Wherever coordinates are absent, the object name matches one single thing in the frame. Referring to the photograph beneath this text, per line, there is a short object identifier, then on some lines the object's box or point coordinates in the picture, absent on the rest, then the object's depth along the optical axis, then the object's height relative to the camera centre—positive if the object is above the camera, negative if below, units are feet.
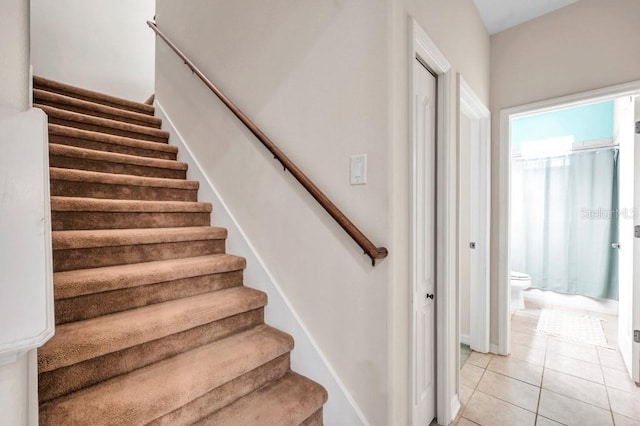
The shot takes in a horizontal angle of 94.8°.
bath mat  9.50 -4.12
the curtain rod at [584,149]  11.90 +2.57
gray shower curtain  11.95 -0.49
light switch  4.42 +0.63
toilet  12.30 -3.29
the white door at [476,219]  8.40 -0.25
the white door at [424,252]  4.92 -0.74
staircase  3.69 -1.66
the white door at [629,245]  7.09 -0.90
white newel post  1.27 -0.18
